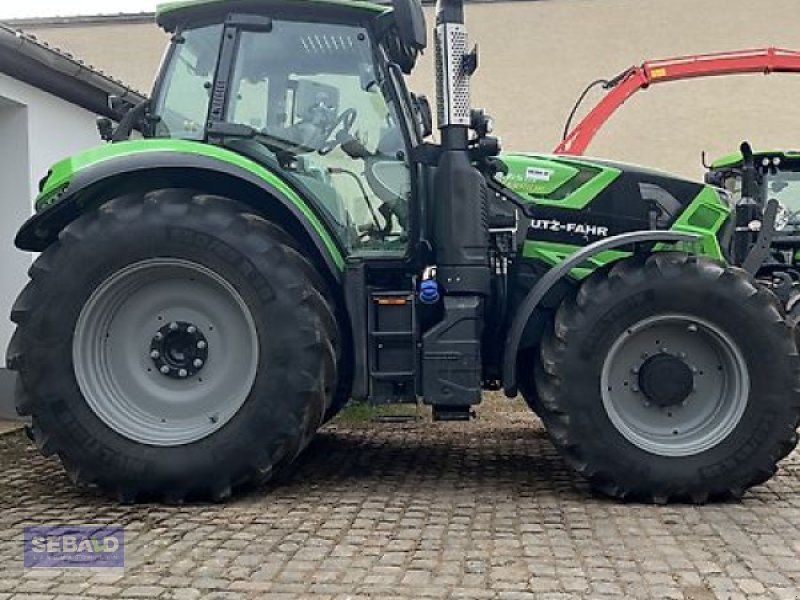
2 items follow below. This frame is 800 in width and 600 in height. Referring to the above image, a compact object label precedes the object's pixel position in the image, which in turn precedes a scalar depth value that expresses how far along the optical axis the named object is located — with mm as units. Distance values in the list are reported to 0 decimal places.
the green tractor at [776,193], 9449
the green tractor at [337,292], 4695
